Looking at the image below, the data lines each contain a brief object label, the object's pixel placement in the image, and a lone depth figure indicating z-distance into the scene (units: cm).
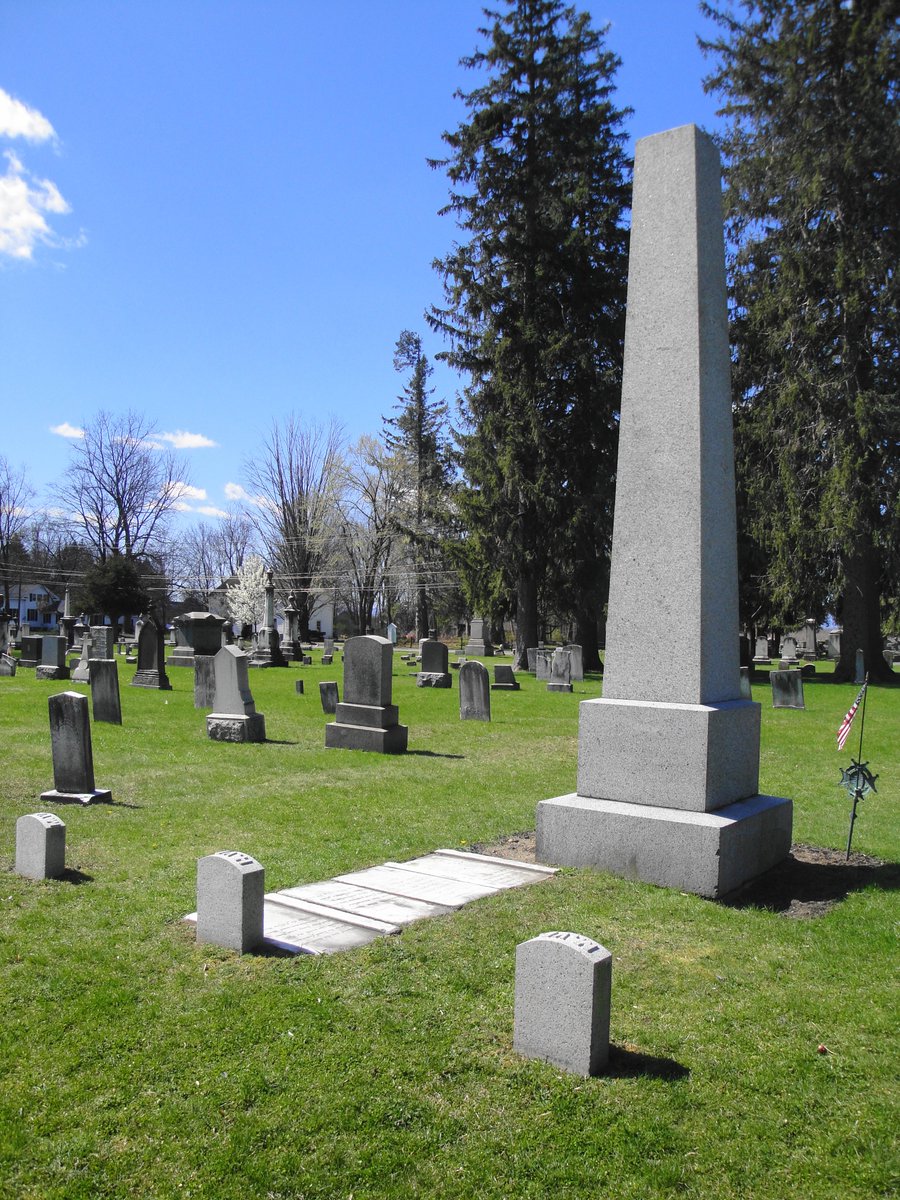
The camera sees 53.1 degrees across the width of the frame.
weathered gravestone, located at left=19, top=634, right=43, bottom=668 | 3040
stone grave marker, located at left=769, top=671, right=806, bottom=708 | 1911
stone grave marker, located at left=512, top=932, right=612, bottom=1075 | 354
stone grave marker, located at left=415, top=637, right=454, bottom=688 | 2372
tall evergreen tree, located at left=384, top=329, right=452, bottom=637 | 5094
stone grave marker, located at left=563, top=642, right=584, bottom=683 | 2481
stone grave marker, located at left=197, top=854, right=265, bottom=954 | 477
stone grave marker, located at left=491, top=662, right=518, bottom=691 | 2292
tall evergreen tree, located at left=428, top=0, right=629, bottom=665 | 2964
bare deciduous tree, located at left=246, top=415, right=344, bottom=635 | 5475
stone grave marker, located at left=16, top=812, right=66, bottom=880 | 618
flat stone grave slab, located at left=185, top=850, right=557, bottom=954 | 510
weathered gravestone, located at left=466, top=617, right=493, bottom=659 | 3684
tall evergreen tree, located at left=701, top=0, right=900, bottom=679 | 2444
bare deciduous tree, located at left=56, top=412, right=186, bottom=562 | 5938
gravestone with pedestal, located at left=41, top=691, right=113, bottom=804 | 853
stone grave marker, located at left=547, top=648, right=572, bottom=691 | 2295
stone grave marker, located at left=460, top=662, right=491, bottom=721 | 1627
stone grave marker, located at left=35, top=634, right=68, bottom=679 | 2462
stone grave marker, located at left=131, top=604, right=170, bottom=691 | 2175
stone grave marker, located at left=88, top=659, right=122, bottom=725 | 1476
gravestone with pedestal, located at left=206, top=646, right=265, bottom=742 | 1322
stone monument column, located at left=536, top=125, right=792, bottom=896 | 596
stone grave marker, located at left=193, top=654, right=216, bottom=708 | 1783
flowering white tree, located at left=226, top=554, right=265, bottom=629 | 5978
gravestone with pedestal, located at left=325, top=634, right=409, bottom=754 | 1259
